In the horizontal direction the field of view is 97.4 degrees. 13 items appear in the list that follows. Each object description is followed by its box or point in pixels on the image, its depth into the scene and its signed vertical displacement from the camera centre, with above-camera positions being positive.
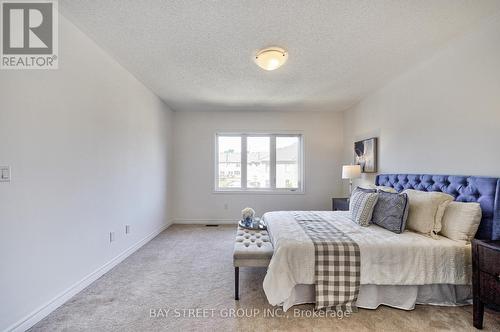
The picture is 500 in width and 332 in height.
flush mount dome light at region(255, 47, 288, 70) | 2.26 +1.14
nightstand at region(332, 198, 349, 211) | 3.70 -0.68
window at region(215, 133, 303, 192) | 4.97 +0.07
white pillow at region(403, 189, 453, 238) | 2.06 -0.45
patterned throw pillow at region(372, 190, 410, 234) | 2.17 -0.48
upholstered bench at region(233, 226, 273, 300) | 2.03 -0.84
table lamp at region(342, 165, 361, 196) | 3.71 -0.10
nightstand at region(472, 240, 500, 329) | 1.50 -0.78
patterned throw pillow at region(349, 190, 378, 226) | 2.41 -0.48
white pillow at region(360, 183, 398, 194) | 2.80 -0.31
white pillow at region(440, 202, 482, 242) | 1.87 -0.49
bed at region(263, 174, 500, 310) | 1.81 -0.85
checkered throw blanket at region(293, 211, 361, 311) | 1.81 -0.90
